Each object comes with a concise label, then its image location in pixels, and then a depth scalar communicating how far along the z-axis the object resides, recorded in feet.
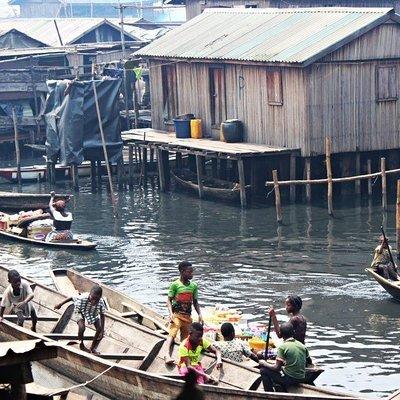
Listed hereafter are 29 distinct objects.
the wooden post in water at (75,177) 130.31
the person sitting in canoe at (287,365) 51.31
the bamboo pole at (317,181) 104.06
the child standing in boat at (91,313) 59.52
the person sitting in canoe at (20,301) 63.21
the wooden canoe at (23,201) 112.57
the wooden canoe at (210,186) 117.50
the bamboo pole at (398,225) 88.99
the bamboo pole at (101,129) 120.37
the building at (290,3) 155.43
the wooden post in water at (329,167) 104.78
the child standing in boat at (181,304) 58.34
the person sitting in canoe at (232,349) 55.31
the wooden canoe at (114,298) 65.72
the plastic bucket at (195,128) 127.13
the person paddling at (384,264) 77.41
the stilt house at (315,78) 111.86
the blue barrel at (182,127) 127.54
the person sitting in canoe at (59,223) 97.55
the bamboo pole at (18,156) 133.69
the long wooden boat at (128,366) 50.39
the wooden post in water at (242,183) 111.75
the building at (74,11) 328.08
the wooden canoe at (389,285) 75.72
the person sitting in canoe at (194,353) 52.75
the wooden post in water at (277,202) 102.63
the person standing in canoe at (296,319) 53.52
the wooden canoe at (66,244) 98.43
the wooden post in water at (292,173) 113.19
